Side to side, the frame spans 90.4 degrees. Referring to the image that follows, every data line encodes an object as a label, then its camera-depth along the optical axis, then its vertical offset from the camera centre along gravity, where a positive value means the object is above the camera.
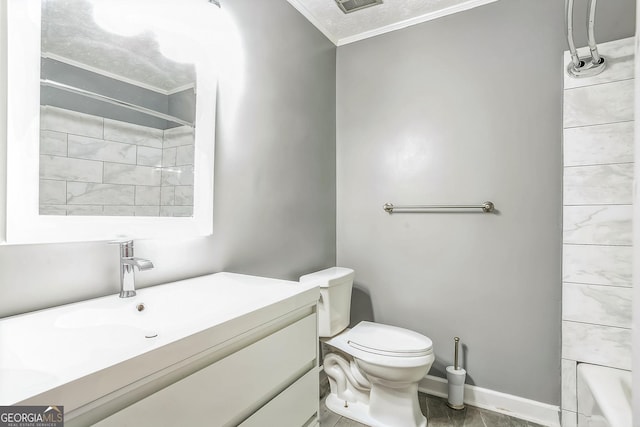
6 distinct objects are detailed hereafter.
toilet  1.56 -0.76
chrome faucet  1.01 -0.19
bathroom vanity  0.51 -0.31
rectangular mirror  0.86 +0.30
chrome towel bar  1.85 +0.04
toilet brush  1.82 -1.00
